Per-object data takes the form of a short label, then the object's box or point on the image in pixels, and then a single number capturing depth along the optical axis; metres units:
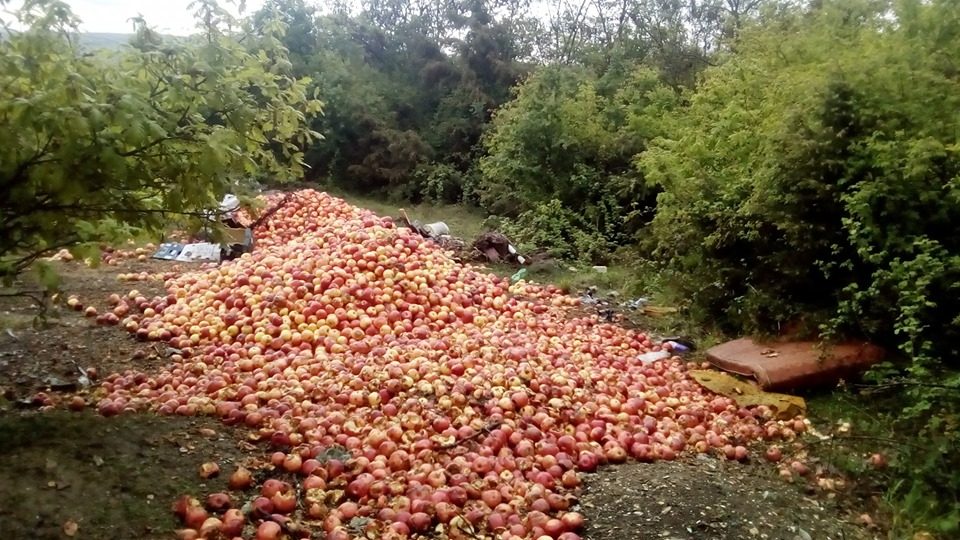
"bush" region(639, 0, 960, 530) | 4.06
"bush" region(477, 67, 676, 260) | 8.95
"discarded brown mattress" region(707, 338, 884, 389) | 4.39
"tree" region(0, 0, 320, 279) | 2.35
